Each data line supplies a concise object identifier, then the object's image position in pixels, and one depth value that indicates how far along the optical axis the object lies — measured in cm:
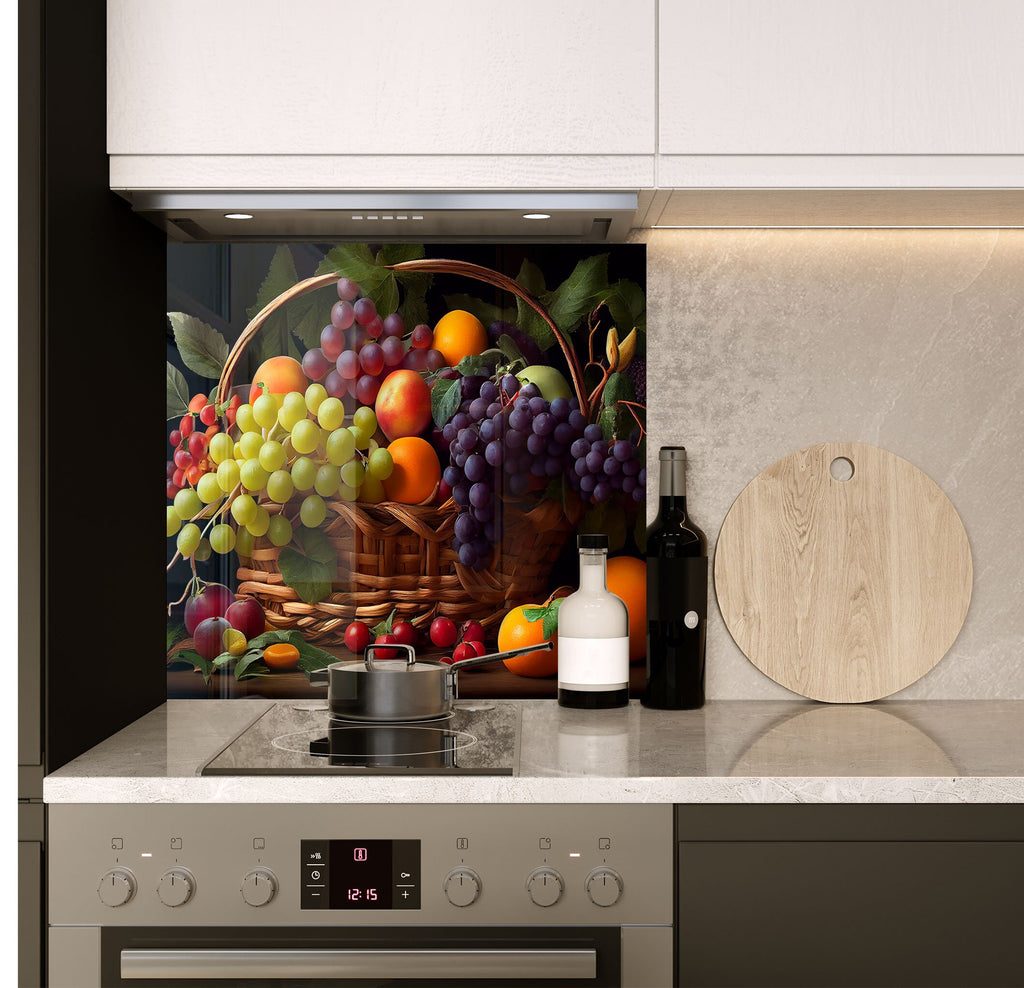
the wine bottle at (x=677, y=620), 167
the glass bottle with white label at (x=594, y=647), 164
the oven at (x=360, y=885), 125
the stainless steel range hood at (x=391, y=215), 149
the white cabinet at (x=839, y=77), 145
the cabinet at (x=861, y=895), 127
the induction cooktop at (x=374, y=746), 130
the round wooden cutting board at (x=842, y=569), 179
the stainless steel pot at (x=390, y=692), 153
